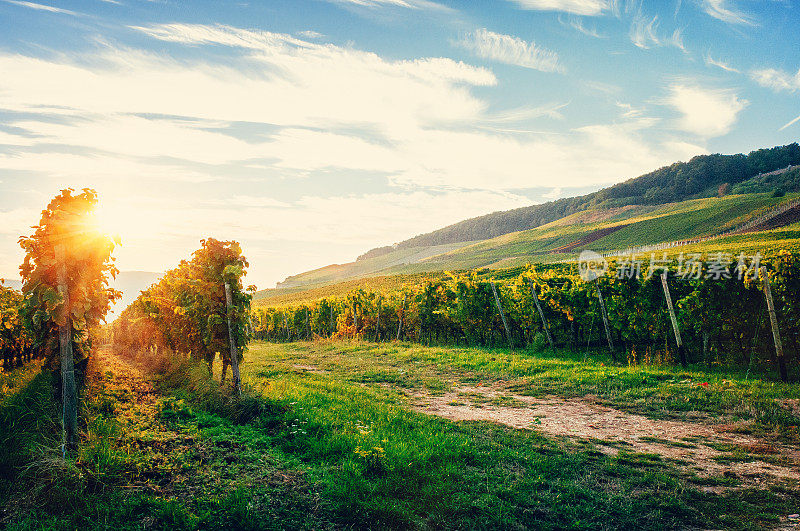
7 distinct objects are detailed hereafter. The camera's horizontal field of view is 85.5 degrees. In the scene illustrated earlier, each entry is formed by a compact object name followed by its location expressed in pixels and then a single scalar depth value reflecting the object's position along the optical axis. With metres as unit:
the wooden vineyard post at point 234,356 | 9.47
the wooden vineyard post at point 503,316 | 17.74
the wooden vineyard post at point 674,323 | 12.18
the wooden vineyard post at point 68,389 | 6.19
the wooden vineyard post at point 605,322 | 14.03
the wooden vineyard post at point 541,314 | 16.30
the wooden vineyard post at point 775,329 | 10.15
